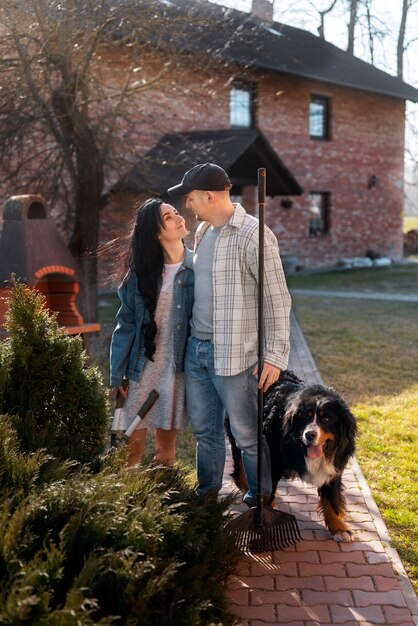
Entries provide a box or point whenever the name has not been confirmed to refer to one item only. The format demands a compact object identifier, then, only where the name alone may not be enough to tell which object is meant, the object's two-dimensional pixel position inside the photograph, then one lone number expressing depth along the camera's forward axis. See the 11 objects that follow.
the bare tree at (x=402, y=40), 31.30
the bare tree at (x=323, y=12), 20.74
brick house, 15.41
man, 3.77
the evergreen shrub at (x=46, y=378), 3.77
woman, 4.05
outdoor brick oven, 6.27
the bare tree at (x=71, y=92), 9.19
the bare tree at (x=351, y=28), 26.81
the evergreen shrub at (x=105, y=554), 2.23
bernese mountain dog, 3.82
